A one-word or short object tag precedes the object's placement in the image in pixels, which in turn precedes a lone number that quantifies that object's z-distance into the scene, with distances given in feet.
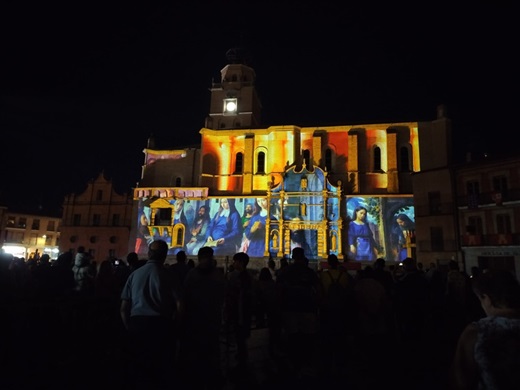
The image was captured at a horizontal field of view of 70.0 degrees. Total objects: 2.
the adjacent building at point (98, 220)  150.71
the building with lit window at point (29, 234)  174.50
